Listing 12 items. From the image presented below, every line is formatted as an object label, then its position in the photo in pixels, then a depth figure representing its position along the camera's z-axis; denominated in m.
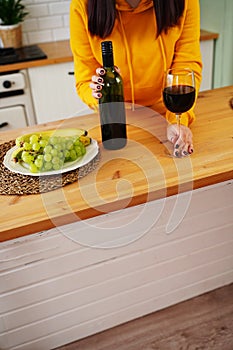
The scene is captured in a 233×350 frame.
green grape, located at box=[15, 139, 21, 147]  1.23
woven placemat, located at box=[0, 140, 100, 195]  1.08
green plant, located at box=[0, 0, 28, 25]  2.55
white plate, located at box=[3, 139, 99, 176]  1.12
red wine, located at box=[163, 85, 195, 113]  1.14
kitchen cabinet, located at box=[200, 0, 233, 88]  2.49
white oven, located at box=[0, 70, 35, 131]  2.35
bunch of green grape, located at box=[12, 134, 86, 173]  1.12
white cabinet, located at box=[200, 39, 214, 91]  2.63
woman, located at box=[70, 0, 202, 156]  1.34
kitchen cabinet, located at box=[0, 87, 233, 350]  1.05
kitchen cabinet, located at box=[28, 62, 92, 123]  2.42
